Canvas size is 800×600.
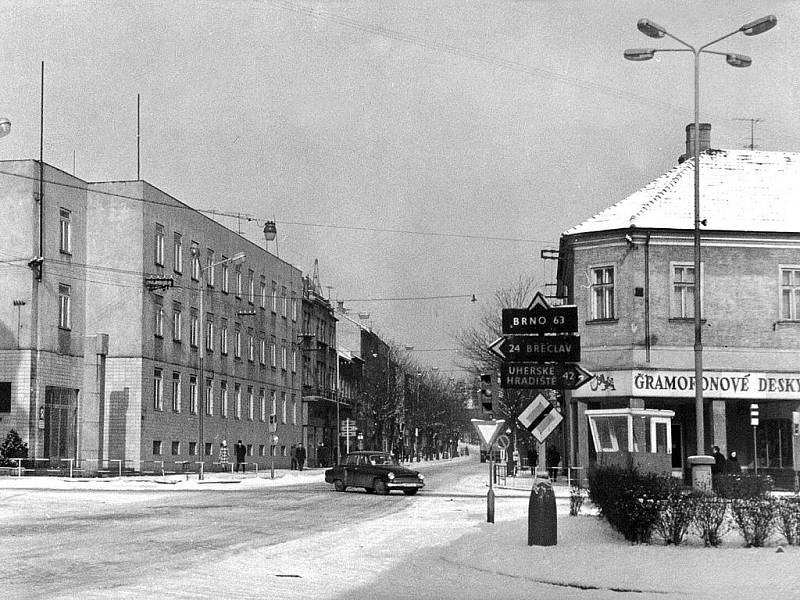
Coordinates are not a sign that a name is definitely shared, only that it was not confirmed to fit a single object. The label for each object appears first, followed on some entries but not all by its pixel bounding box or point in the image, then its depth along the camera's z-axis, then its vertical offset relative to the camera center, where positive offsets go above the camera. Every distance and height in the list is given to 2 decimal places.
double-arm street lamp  29.17 +9.31
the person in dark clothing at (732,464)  38.64 -2.22
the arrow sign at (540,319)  18.19 +1.34
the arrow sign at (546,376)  18.11 +0.39
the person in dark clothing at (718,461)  35.50 -1.96
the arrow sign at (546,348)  18.14 +0.85
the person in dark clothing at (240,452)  59.81 -2.83
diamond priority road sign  19.03 -0.29
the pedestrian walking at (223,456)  59.28 -3.00
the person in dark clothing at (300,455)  68.88 -3.43
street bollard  17.09 -1.81
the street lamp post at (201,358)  50.81 +2.01
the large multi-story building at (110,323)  47.28 +3.63
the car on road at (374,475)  38.41 -2.63
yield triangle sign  23.58 -0.64
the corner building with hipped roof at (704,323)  40.81 +2.85
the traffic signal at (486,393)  23.24 +0.15
